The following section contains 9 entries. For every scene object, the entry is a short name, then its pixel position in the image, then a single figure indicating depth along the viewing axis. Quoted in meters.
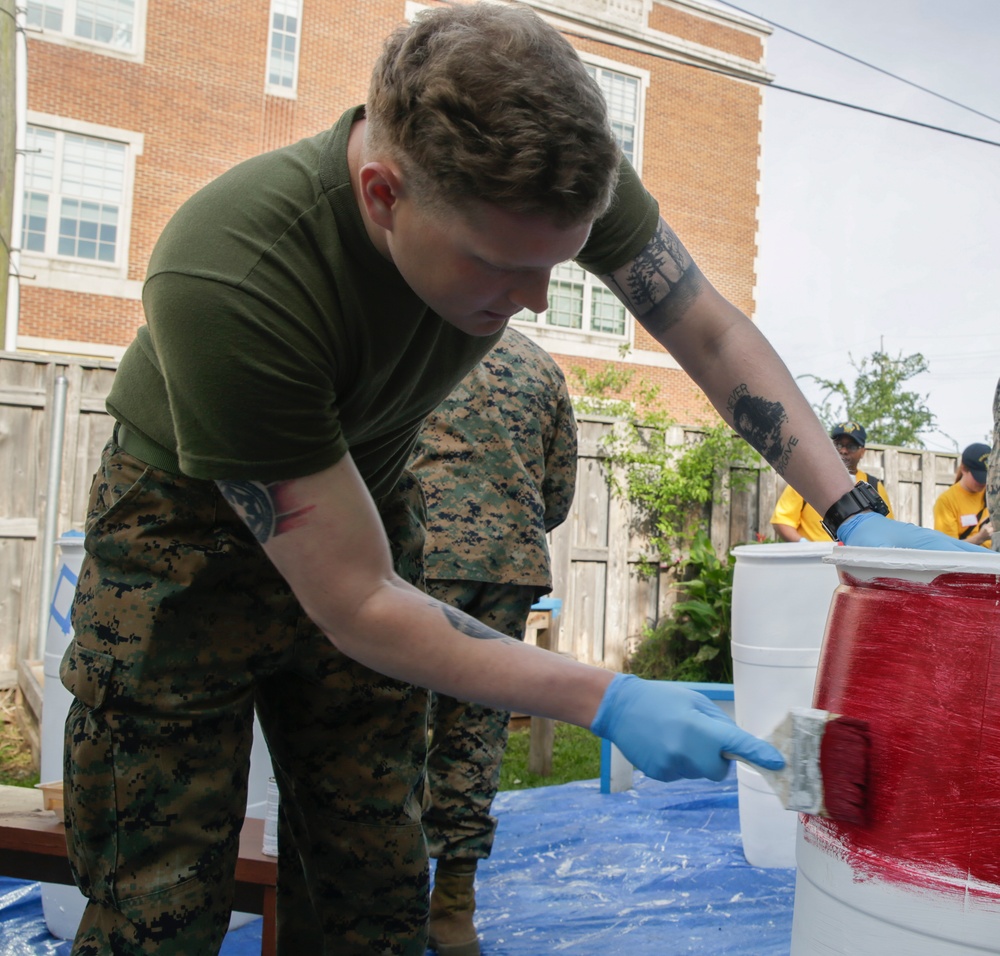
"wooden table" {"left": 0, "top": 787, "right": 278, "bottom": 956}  2.02
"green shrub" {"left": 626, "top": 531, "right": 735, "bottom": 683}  6.46
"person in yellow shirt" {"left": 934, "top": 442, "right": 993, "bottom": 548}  6.07
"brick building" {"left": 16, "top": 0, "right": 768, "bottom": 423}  12.23
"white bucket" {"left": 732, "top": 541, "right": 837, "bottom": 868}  3.08
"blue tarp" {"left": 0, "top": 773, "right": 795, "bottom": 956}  2.74
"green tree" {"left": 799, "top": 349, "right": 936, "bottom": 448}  22.27
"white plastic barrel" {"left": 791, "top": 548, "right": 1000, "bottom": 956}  1.16
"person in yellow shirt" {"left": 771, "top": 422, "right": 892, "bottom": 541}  5.33
